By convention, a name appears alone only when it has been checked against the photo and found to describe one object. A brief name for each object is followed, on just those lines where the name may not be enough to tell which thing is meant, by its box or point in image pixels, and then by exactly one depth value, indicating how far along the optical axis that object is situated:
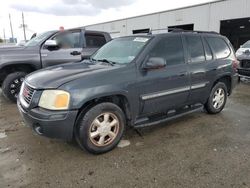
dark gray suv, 3.11
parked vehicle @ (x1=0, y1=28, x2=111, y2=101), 5.89
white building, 19.67
